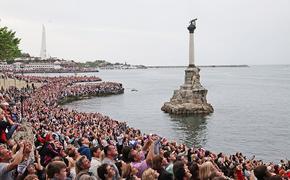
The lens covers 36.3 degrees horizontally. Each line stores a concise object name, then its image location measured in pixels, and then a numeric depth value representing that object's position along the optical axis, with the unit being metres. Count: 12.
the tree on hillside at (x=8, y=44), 45.15
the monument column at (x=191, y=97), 50.50
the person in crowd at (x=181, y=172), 6.84
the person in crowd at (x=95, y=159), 7.72
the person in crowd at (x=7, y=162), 6.49
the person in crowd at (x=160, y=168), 7.31
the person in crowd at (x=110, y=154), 7.85
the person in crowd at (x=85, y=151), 8.88
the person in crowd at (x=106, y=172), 6.66
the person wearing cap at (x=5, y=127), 9.88
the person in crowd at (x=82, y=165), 6.97
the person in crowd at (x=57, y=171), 6.18
